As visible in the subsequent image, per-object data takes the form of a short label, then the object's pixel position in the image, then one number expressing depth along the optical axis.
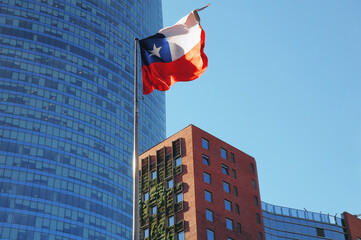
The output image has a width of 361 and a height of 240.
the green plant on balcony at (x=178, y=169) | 92.69
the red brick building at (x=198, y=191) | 87.75
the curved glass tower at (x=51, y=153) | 169.75
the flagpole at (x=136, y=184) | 35.00
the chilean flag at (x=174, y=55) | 44.94
